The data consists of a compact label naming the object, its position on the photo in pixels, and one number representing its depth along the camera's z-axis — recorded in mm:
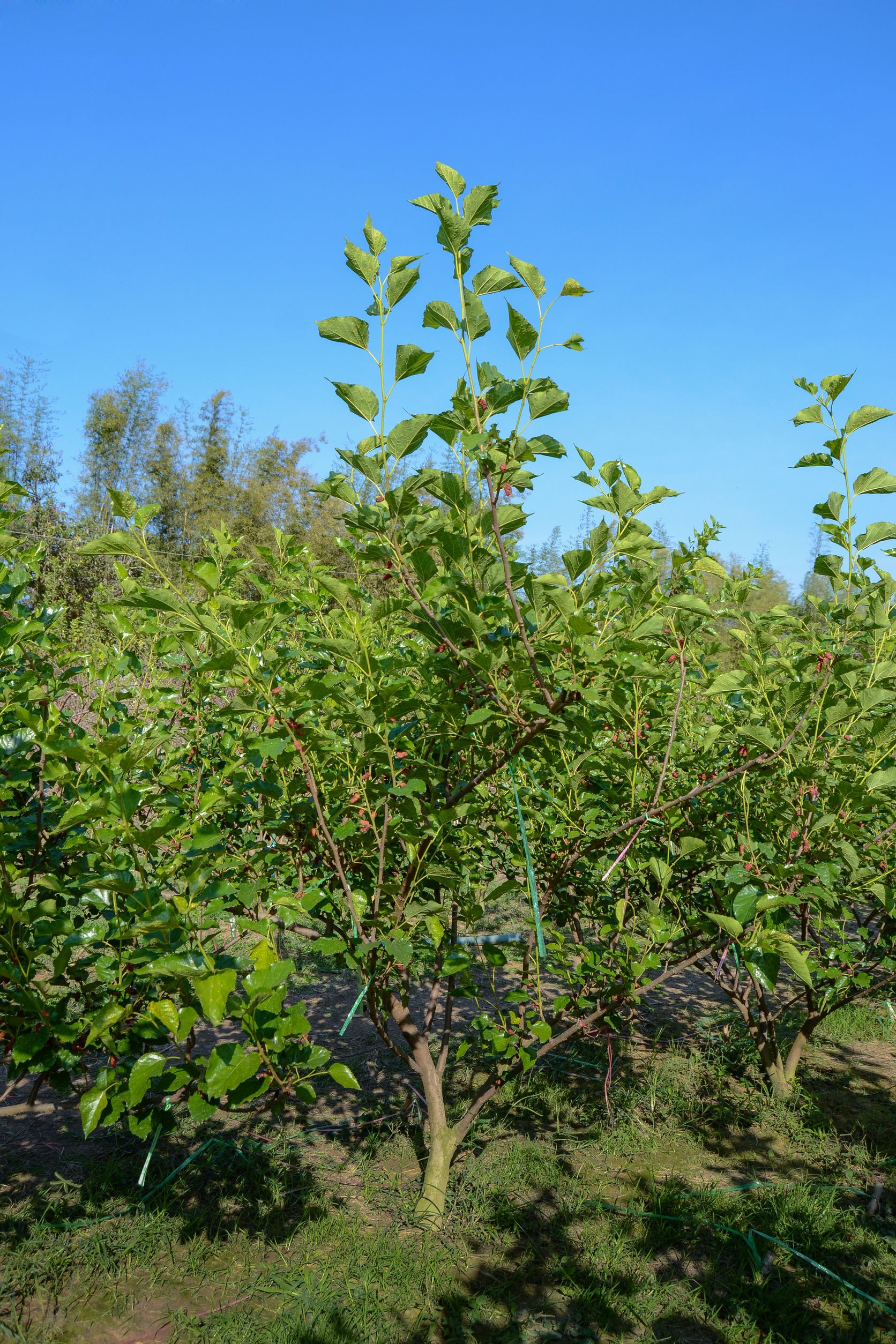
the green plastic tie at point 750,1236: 2145
